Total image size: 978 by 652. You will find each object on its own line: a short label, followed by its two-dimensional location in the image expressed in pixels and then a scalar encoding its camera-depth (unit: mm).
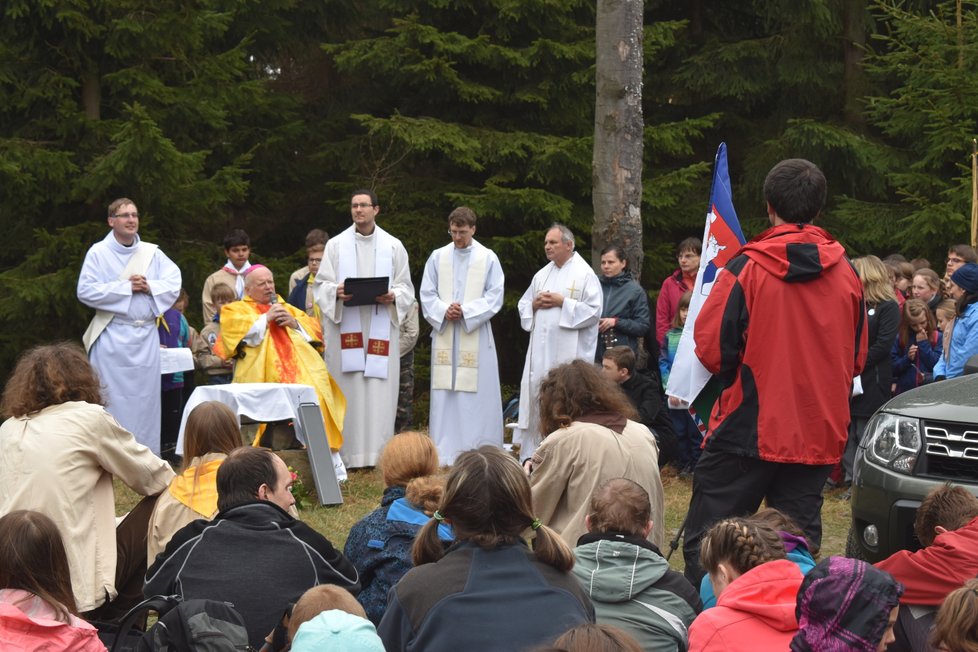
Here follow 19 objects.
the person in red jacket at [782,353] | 5273
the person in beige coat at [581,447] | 5508
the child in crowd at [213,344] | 11055
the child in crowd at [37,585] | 3762
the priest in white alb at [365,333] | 10969
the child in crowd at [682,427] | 10367
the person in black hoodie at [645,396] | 9711
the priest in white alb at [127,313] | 10344
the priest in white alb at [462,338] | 11031
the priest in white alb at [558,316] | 10617
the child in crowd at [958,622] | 3246
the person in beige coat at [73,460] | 5602
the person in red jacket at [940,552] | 4625
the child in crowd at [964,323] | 8961
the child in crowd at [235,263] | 11867
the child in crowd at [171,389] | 11234
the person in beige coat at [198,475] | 5492
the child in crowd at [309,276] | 12148
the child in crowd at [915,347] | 10008
